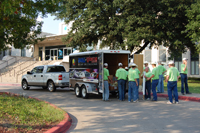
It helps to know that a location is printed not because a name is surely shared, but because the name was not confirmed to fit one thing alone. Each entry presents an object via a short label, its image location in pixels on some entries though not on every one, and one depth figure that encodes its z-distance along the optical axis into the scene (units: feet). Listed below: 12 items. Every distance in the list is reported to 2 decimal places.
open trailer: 37.47
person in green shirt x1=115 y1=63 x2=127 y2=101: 36.99
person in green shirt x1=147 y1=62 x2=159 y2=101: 37.22
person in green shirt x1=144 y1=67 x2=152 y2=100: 38.13
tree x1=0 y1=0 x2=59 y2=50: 33.37
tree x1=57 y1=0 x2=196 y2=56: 59.88
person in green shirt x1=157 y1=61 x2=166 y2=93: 46.29
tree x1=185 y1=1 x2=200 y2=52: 59.00
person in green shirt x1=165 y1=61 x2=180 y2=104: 33.42
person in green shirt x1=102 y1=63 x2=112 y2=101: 36.88
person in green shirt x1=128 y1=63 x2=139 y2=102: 35.86
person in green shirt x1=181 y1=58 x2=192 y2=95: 41.22
